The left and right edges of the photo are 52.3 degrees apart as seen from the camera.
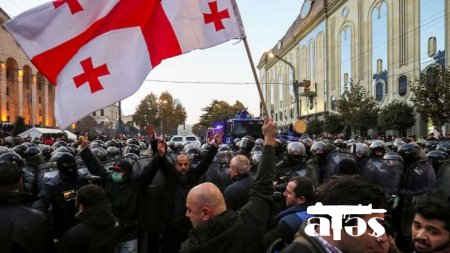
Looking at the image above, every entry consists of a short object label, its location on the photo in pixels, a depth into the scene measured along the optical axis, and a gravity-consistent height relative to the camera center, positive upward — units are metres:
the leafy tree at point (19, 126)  33.09 +0.14
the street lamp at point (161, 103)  70.74 +3.86
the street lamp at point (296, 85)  31.11 +2.85
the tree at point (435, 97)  25.09 +1.68
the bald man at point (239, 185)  4.94 -0.63
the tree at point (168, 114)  72.56 +2.18
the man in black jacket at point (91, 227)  3.54 -0.79
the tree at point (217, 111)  89.88 +3.32
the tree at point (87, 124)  72.25 +0.60
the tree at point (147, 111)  68.62 +2.49
